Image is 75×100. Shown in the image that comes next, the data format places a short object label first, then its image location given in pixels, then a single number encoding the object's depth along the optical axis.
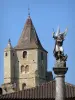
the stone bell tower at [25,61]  106.50
